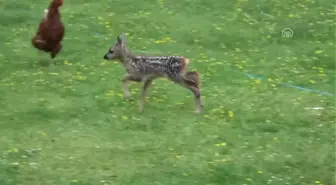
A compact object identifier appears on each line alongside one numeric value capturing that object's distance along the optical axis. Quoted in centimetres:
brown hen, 1420
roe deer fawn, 1162
